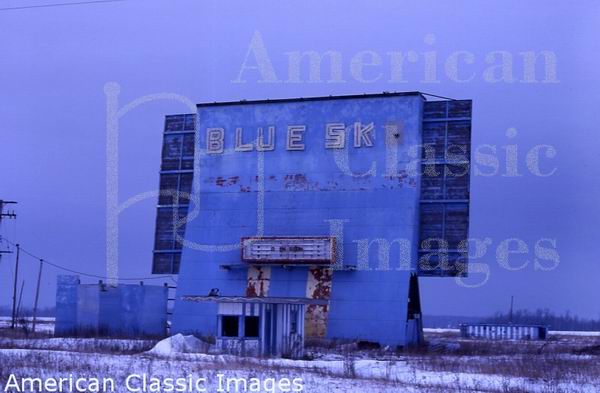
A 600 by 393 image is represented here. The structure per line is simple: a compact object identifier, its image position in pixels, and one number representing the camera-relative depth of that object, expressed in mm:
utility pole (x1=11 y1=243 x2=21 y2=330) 69925
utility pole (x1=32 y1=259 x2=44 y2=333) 73538
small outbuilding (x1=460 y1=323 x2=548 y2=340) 83562
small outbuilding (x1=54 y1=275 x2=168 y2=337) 52000
